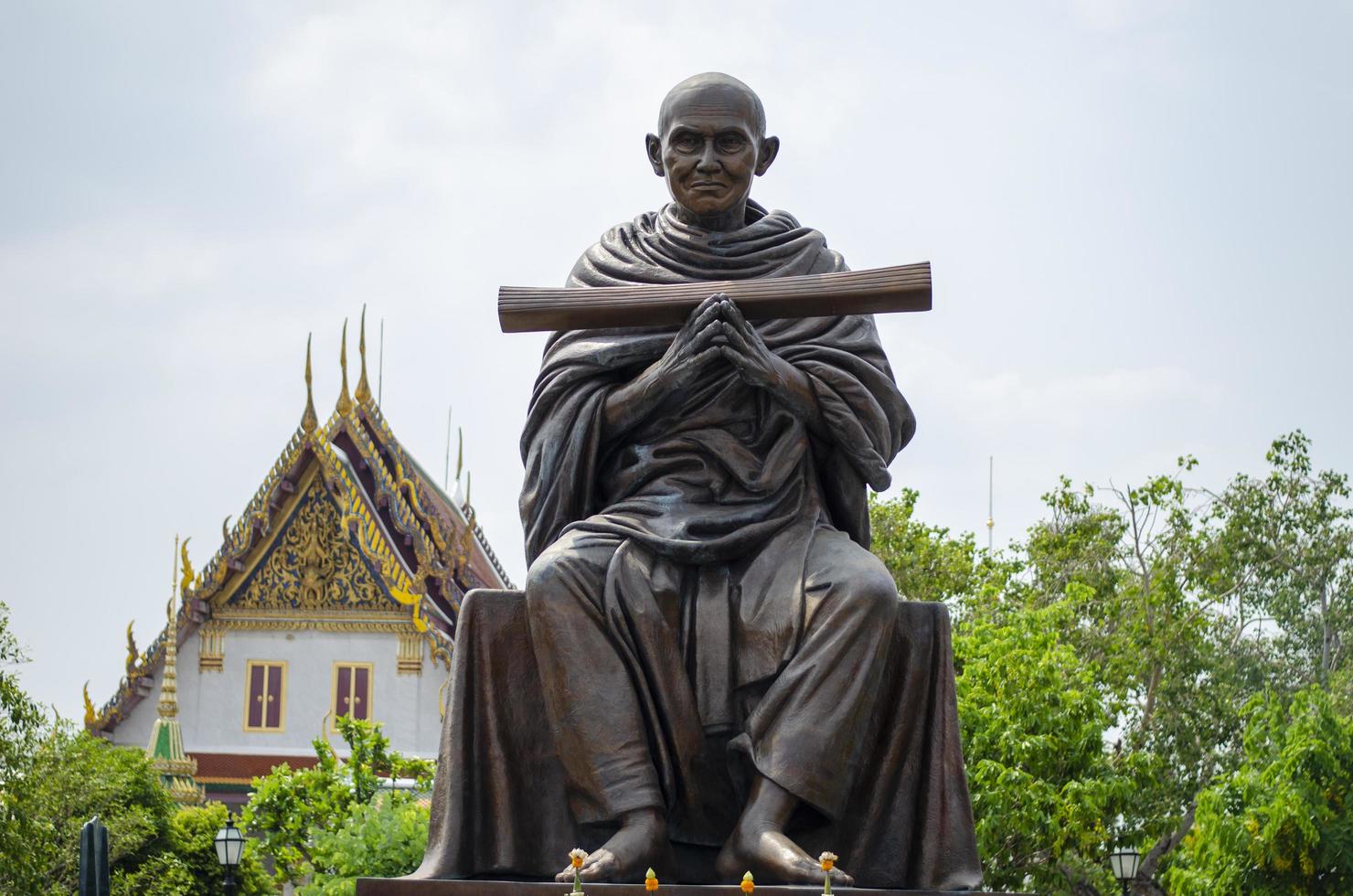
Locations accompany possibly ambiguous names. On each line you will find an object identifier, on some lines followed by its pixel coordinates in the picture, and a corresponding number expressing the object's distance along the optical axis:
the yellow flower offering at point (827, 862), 5.07
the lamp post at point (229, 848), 20.83
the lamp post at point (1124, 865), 20.25
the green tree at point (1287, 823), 21.75
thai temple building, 38.34
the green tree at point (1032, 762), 21.86
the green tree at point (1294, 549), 34.53
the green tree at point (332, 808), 21.05
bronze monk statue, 5.71
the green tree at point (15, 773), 21.33
